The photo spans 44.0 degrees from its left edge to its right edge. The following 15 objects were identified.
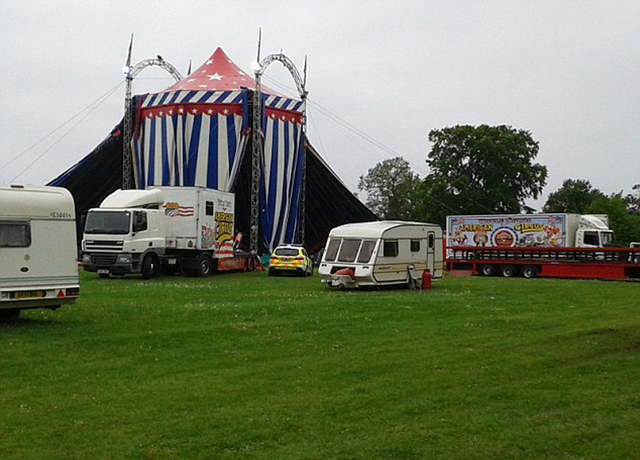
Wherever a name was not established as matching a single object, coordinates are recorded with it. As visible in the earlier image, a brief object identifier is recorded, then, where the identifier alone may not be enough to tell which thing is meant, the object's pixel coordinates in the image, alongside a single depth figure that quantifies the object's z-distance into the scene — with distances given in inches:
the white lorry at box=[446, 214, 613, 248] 1635.1
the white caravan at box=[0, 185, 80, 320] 543.2
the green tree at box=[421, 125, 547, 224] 2706.7
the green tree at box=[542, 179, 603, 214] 3631.4
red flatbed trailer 1400.1
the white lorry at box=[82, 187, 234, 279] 1124.5
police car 1361.7
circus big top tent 1651.1
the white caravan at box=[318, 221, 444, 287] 980.6
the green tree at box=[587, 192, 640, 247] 2827.3
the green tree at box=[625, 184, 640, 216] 4597.2
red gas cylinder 1031.0
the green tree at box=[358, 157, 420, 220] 3590.1
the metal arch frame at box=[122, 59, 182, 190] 1700.3
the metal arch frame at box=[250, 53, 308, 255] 1601.9
